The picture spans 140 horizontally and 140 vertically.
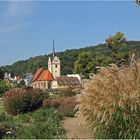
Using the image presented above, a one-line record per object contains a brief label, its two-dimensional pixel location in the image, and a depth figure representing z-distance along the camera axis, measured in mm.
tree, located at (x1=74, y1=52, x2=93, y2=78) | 33944
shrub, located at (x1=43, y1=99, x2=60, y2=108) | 11882
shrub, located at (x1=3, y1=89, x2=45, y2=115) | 11588
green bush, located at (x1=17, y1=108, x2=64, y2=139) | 6041
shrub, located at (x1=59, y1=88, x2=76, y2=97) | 16883
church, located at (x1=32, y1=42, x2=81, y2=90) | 62463
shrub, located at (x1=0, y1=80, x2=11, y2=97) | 30696
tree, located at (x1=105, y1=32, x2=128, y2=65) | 27989
